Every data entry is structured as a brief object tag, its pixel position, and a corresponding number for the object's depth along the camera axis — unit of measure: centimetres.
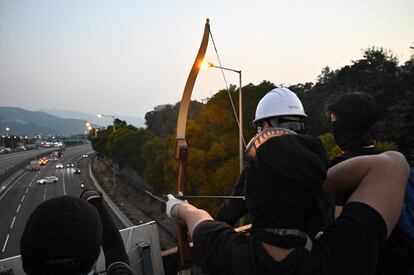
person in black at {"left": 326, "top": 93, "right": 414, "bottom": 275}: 203
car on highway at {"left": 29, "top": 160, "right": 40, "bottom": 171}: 6024
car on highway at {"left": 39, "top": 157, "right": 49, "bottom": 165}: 7094
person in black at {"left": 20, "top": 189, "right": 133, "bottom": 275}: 132
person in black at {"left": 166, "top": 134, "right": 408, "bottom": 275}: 124
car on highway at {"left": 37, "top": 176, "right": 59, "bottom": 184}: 4578
